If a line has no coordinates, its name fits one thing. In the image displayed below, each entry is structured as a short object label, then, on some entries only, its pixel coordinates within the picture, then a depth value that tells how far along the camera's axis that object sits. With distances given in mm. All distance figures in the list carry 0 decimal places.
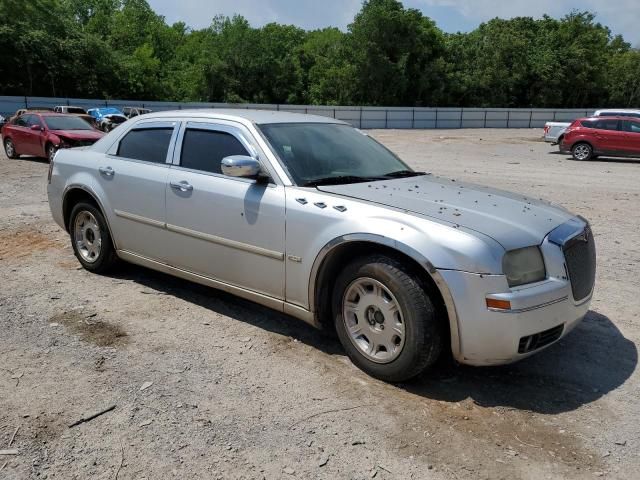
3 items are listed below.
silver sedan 3373
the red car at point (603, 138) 20562
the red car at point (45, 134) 16453
